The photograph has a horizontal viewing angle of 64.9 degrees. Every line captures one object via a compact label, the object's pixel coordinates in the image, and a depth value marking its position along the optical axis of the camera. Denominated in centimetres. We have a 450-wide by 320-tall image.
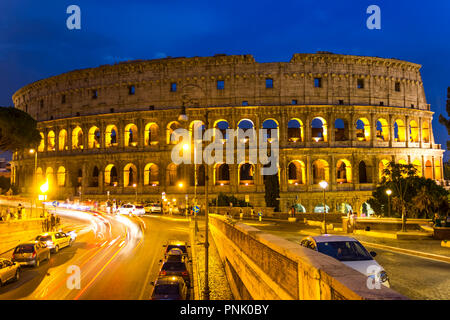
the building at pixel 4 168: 11376
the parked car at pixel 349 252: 876
